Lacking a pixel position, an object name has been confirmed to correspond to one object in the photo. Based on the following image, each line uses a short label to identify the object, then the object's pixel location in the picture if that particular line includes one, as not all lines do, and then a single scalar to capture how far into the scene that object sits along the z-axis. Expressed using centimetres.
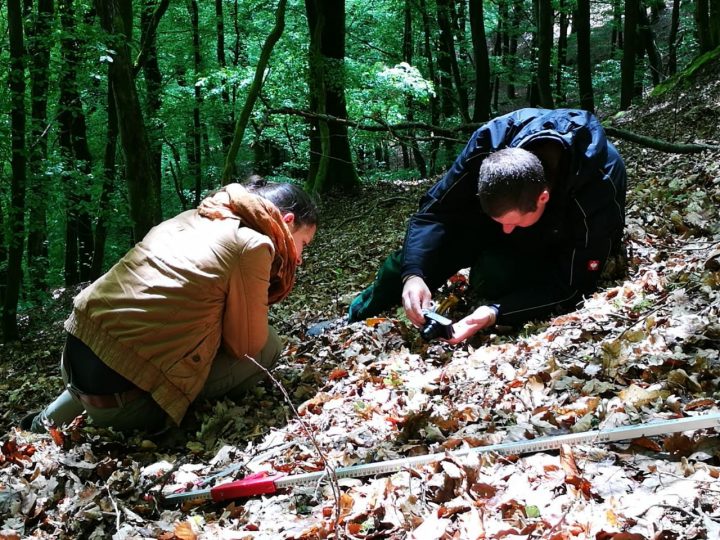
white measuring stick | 204
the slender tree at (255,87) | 894
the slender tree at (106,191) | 954
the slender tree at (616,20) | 2011
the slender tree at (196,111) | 1482
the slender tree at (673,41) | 1825
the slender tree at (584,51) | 1533
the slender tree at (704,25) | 1271
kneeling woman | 299
